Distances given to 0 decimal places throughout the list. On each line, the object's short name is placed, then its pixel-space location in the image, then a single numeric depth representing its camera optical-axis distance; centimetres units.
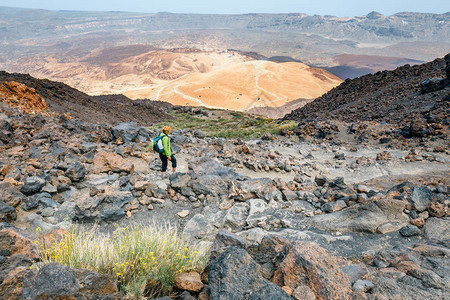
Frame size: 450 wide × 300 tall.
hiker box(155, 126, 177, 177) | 740
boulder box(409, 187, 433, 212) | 456
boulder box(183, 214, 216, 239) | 500
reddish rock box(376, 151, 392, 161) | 1016
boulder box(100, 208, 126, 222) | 537
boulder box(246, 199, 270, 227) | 514
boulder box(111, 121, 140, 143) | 983
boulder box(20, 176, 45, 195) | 566
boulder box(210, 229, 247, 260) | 325
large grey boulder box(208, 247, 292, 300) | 226
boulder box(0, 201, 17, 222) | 466
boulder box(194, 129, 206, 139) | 1362
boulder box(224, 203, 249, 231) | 516
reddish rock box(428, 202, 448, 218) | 436
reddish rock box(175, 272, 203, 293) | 250
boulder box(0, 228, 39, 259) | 288
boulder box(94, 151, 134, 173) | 721
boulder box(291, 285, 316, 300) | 238
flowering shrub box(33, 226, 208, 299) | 253
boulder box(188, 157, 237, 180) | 714
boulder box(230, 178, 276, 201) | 594
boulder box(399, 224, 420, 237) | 409
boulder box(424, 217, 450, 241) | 401
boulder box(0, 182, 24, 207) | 510
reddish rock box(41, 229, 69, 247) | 307
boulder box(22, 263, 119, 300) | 200
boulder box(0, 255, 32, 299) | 215
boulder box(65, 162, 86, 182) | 644
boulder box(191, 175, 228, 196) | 623
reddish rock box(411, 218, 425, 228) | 428
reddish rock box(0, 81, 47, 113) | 1325
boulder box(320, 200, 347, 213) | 522
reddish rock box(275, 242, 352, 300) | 247
